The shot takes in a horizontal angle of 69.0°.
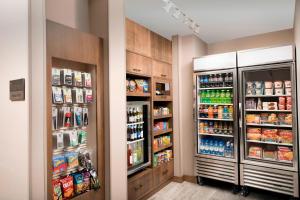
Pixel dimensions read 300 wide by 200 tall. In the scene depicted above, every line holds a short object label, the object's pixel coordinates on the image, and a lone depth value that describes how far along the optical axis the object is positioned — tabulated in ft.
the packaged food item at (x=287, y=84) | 10.17
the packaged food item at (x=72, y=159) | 6.43
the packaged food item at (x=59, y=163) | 6.00
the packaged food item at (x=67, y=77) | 6.30
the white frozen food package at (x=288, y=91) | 10.00
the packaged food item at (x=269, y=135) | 10.73
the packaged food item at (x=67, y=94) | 6.34
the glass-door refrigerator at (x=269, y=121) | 9.77
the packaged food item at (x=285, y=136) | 10.21
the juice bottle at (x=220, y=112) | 11.89
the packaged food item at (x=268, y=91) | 10.72
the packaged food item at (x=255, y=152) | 11.04
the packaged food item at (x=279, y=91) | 10.41
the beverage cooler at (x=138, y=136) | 9.80
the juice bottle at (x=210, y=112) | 12.19
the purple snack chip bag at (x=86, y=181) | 6.73
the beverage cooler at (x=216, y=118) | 11.28
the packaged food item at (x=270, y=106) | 10.64
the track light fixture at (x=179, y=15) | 8.35
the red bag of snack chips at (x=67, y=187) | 6.17
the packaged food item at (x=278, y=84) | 10.46
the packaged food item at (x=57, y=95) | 5.97
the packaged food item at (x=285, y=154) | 10.16
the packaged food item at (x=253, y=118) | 11.09
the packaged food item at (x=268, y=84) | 10.76
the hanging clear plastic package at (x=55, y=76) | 5.96
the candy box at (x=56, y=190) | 5.93
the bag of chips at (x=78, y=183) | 6.53
